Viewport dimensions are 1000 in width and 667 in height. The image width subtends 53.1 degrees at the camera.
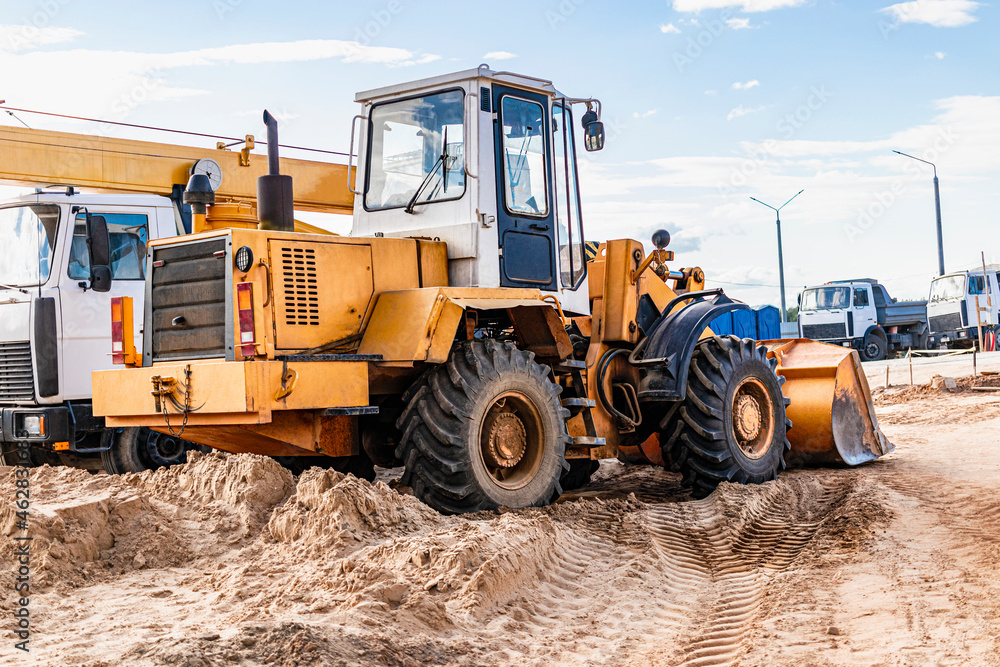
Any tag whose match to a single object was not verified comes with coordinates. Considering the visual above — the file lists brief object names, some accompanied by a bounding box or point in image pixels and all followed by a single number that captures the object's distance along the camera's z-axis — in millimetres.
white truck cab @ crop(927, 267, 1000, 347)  31297
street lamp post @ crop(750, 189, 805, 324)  36094
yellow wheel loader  6332
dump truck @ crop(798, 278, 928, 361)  30906
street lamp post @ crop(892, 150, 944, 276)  31609
